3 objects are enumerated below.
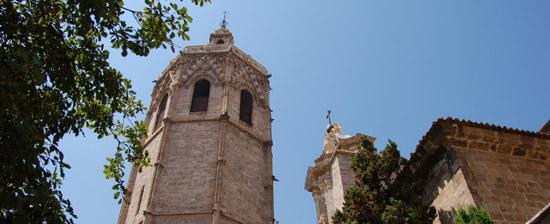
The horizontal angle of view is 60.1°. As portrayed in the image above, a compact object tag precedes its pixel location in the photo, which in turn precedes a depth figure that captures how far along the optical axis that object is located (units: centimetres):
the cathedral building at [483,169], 832
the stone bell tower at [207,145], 1789
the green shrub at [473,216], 725
